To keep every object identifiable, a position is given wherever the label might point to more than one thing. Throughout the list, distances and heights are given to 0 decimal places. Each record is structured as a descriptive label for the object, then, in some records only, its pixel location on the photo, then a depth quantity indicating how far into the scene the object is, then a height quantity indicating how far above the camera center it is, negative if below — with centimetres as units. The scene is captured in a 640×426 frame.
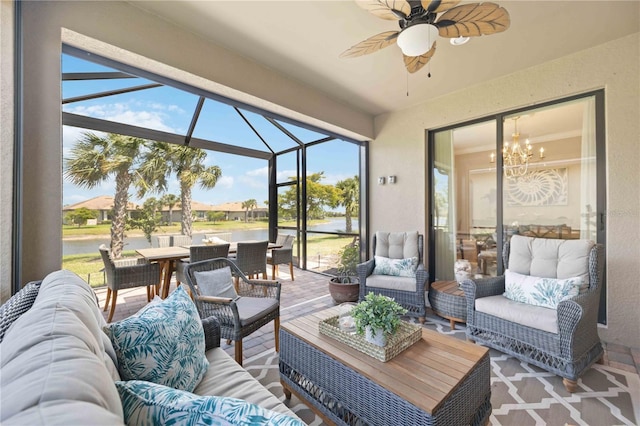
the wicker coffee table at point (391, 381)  120 -84
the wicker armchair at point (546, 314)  191 -80
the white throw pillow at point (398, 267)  328 -67
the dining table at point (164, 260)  353 -60
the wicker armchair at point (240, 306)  205 -78
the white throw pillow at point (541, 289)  215 -65
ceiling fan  168 +127
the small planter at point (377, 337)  153 -71
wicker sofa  46 -32
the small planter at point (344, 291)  347 -100
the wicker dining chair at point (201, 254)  346 -52
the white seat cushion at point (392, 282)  308 -81
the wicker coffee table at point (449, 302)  281 -97
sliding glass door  283 +36
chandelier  322 +68
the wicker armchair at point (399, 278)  303 -77
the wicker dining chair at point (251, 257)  389 -65
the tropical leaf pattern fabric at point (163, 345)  98 -52
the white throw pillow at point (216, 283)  232 -60
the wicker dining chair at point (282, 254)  466 -70
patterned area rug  164 -125
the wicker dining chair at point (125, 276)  304 -71
